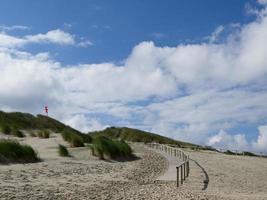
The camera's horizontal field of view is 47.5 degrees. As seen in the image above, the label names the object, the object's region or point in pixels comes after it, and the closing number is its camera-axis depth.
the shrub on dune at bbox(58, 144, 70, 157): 15.29
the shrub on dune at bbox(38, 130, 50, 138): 21.47
